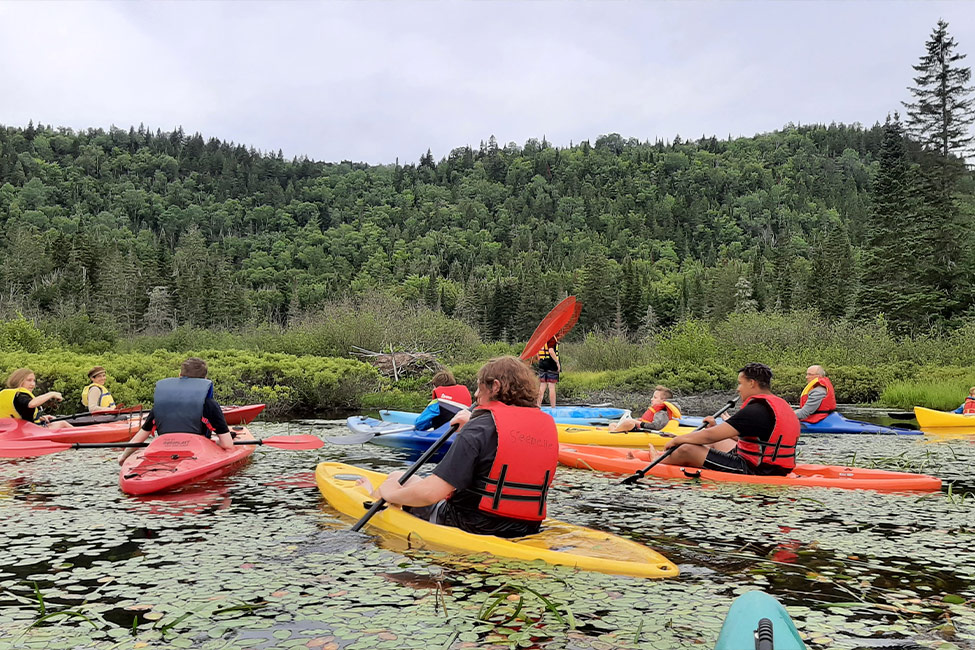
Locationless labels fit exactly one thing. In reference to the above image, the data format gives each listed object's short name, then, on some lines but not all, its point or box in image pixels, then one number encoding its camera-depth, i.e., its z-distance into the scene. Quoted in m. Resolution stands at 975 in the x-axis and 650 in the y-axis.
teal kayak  2.12
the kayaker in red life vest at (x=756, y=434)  6.76
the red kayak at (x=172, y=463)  6.54
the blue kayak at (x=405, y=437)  9.39
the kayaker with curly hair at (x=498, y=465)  4.20
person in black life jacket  7.11
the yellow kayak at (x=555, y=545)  4.13
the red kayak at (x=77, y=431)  8.99
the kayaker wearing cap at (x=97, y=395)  10.77
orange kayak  6.91
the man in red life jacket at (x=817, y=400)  11.67
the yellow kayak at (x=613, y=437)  10.22
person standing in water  13.07
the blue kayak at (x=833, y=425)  11.94
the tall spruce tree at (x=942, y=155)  31.45
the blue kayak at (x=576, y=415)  12.34
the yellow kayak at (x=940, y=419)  12.56
